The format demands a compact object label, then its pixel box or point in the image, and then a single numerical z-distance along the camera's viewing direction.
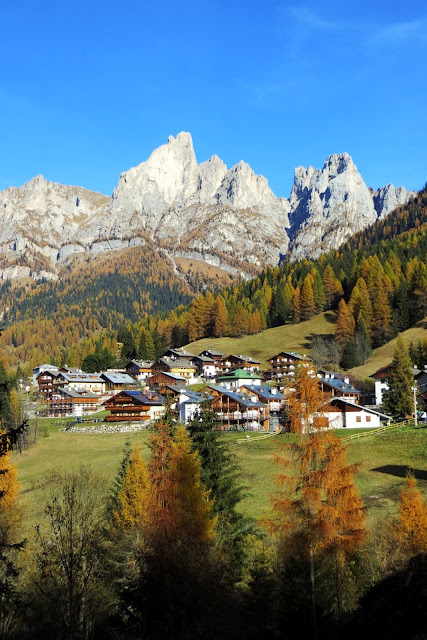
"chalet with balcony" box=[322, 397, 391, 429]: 75.75
